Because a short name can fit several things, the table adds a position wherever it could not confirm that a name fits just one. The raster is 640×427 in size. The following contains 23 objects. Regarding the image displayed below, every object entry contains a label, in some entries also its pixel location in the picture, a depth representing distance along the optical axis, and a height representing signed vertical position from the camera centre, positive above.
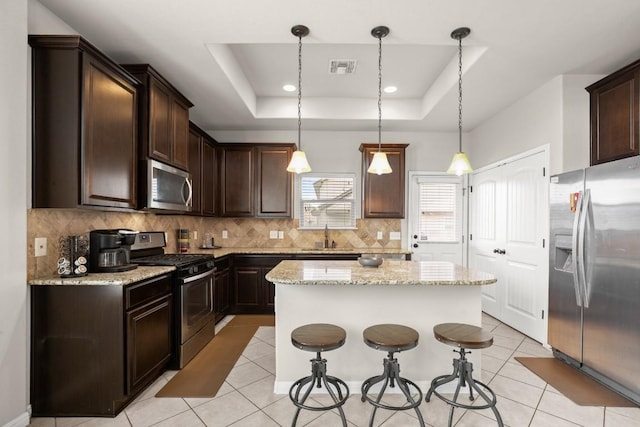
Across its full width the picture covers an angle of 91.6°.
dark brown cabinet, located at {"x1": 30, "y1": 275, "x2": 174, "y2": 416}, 2.03 -0.89
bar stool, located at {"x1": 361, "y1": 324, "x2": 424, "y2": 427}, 1.85 -0.79
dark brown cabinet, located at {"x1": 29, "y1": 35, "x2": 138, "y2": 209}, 2.02 +0.61
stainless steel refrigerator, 2.24 -0.47
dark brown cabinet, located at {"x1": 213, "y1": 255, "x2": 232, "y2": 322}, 3.74 -0.92
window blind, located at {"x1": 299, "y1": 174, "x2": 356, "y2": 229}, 4.86 +0.17
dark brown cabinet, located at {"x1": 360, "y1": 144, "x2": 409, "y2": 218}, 4.50 +0.37
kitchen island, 2.34 -0.78
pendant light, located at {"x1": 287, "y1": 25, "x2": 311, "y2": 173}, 2.60 +0.42
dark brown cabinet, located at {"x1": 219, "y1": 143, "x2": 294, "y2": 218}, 4.50 +0.46
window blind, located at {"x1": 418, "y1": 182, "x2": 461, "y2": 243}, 4.83 +0.03
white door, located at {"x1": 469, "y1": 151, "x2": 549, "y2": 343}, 3.28 -0.31
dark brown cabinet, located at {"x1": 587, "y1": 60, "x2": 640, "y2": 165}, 2.57 +0.88
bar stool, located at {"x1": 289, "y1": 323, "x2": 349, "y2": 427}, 1.83 -0.77
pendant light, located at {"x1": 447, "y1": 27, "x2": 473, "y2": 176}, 2.39 +0.41
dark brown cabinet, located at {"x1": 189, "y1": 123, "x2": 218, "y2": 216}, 3.76 +0.55
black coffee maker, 2.28 -0.28
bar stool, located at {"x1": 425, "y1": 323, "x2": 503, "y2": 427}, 1.84 -0.78
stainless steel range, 2.72 -0.73
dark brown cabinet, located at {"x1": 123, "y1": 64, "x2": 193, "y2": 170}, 2.64 +0.89
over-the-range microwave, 2.67 +0.24
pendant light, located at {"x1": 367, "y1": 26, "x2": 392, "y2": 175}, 2.62 +0.41
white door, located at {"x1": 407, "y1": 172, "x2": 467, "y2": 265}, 4.81 -0.05
